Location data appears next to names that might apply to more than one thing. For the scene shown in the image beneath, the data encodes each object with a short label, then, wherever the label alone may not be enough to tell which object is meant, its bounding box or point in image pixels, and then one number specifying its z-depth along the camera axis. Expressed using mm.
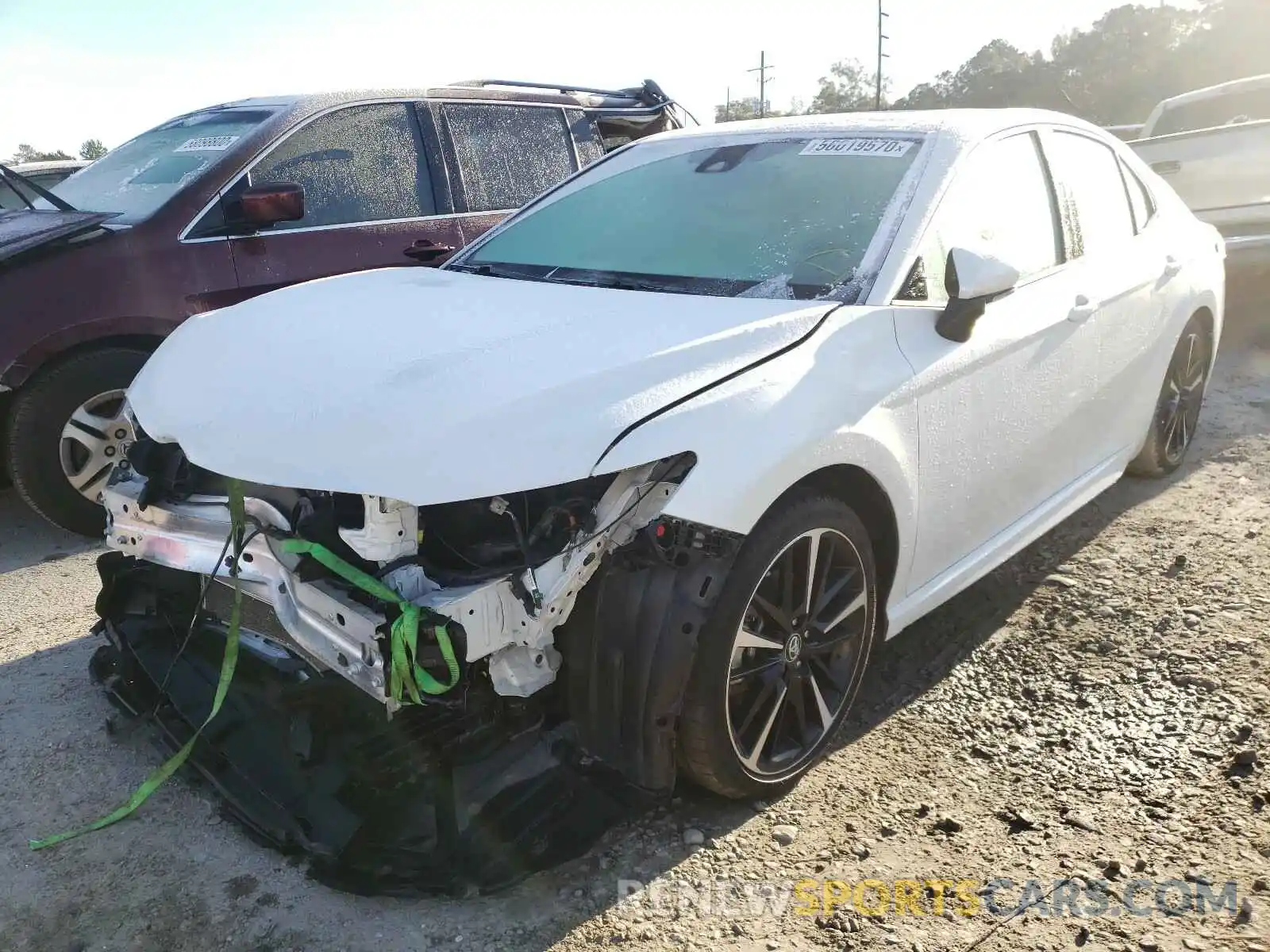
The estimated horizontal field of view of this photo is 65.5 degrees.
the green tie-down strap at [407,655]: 2025
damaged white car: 2156
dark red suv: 4133
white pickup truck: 6934
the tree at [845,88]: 69750
